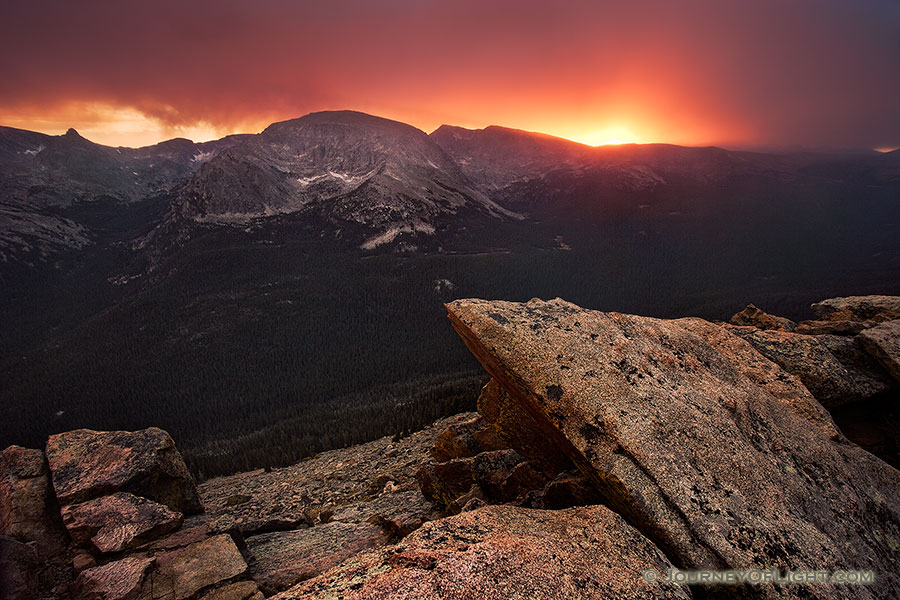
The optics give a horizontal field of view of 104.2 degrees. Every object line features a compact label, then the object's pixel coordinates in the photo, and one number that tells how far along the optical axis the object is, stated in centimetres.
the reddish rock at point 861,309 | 1878
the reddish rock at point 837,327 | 1680
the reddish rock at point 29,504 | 1050
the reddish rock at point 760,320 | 2067
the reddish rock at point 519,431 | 1155
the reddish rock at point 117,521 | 1053
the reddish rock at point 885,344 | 1333
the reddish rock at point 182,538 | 1060
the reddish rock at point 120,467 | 1229
